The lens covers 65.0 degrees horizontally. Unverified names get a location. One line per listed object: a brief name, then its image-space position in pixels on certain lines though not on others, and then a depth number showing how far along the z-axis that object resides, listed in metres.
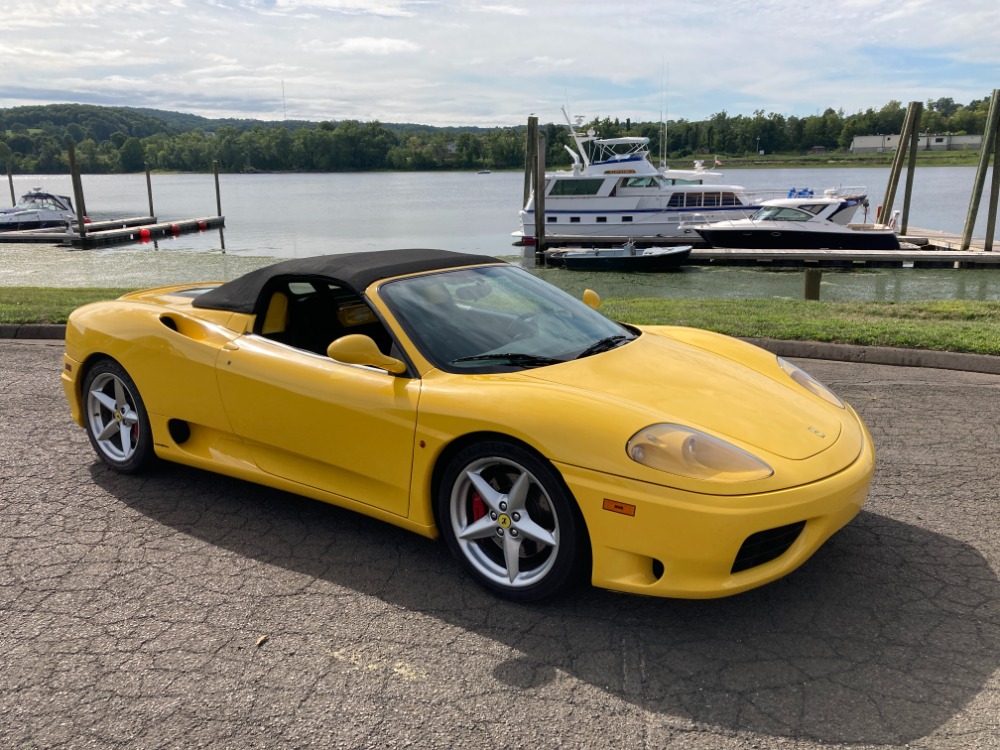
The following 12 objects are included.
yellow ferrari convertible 2.70
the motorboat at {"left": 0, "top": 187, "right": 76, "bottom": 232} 33.94
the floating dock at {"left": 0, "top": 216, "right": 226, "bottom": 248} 30.69
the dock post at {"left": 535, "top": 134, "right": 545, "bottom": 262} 24.80
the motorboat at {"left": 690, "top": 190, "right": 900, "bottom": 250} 24.19
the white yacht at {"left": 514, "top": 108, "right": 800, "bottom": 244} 27.86
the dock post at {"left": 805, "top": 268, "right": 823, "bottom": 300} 11.96
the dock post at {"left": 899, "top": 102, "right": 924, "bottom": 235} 27.58
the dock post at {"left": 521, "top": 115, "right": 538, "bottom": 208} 27.94
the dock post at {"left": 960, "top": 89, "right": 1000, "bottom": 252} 21.53
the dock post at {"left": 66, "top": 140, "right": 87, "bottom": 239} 30.62
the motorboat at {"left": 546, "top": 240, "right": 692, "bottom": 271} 21.58
